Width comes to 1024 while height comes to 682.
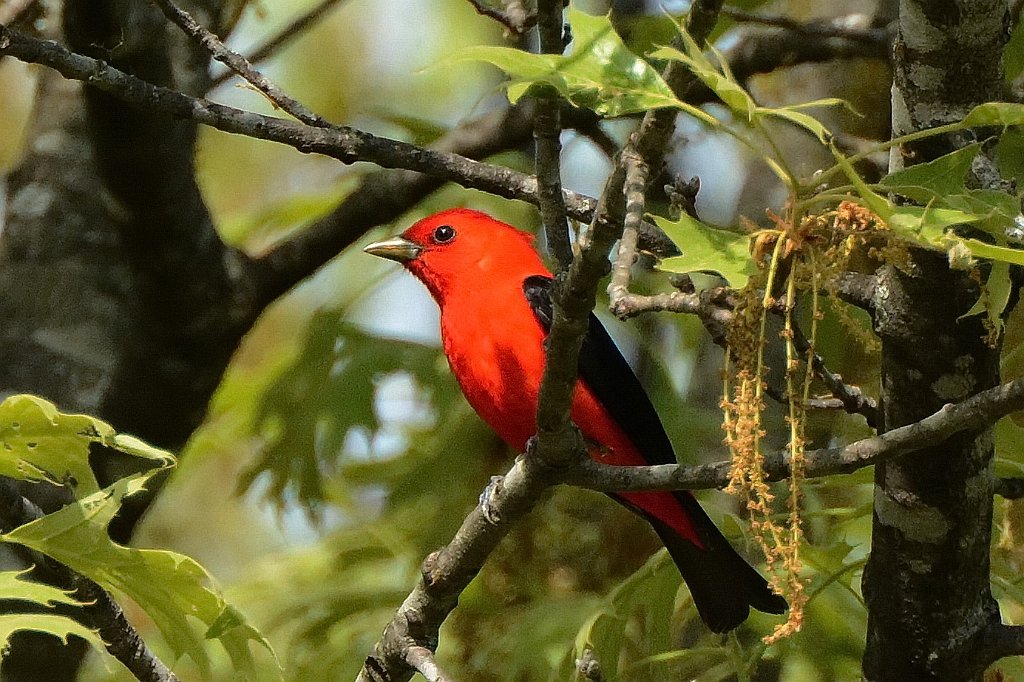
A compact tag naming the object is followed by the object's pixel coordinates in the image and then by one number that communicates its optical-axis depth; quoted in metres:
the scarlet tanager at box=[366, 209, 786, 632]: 5.23
